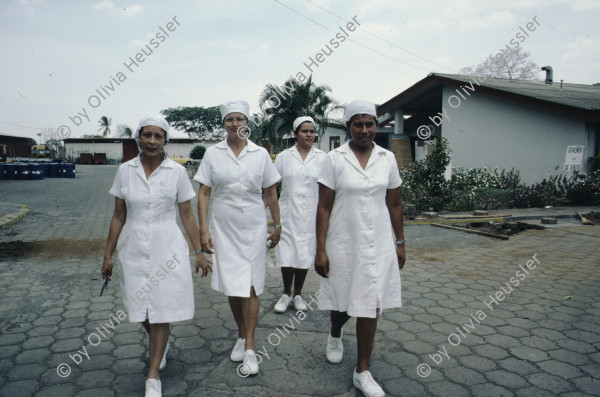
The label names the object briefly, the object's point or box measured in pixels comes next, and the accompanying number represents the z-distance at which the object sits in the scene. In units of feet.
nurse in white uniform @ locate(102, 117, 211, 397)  9.61
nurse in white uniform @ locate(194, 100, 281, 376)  10.99
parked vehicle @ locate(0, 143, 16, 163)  132.52
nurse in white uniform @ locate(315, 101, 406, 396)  9.64
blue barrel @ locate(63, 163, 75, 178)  91.72
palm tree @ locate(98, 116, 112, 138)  249.96
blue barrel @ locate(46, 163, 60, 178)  91.56
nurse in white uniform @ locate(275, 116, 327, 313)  14.42
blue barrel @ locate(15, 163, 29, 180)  81.10
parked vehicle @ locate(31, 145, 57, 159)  159.84
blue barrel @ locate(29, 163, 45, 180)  82.66
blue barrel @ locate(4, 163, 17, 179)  81.41
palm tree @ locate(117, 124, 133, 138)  209.17
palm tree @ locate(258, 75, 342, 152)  68.23
